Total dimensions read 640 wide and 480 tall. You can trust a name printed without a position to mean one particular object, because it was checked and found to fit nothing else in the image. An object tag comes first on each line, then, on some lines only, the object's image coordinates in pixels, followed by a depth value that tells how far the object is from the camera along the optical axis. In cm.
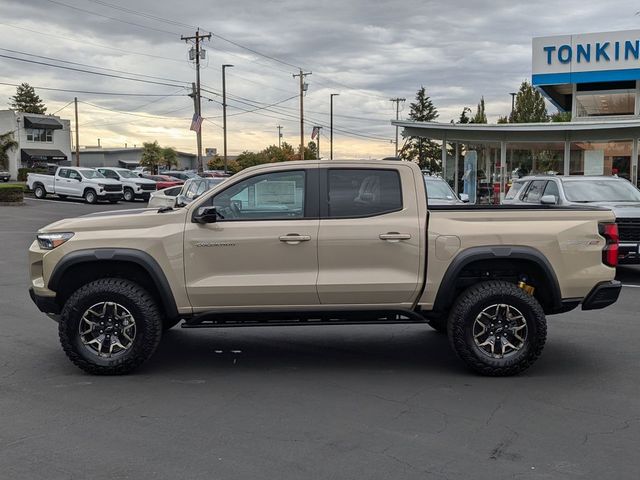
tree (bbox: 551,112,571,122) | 4569
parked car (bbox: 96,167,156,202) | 3578
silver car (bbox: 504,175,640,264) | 1059
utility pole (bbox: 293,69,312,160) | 5582
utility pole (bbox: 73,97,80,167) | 6685
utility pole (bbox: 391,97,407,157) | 9325
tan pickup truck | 574
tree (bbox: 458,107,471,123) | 7507
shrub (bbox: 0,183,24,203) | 3144
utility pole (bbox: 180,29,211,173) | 4075
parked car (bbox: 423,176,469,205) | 1372
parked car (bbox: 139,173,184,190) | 3881
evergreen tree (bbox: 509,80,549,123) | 5722
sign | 2617
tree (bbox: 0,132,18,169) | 5277
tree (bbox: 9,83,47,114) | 10850
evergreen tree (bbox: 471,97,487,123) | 6244
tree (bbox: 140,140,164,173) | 9288
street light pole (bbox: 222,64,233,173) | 5403
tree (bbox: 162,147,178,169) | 10058
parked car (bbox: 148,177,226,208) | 1834
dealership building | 2444
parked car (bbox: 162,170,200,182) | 4581
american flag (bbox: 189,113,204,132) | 3638
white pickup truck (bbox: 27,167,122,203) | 3344
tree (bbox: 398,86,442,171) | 8012
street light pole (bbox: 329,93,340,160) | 7014
